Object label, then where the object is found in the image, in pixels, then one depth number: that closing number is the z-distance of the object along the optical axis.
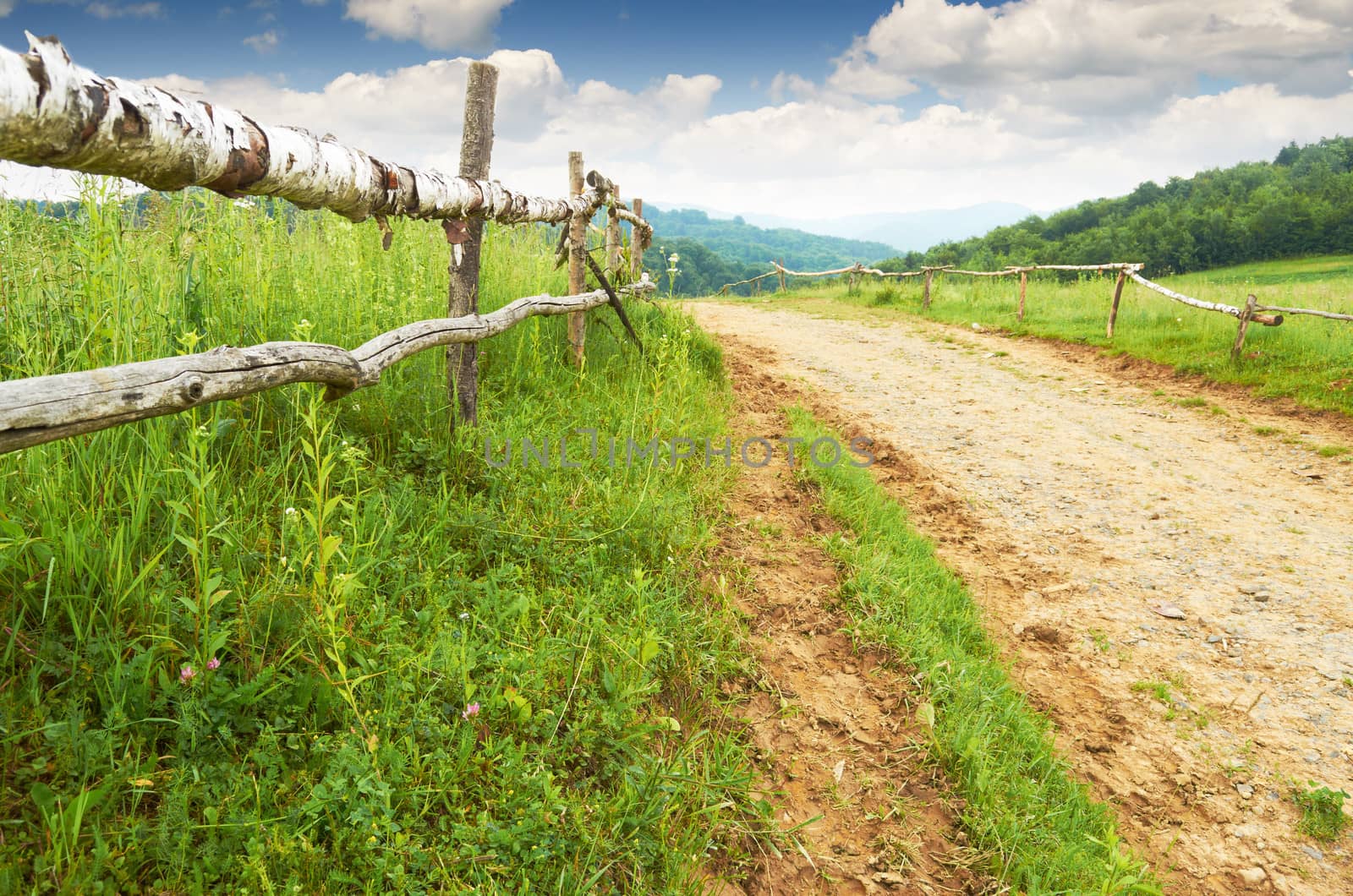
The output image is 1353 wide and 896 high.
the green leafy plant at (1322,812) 2.70
